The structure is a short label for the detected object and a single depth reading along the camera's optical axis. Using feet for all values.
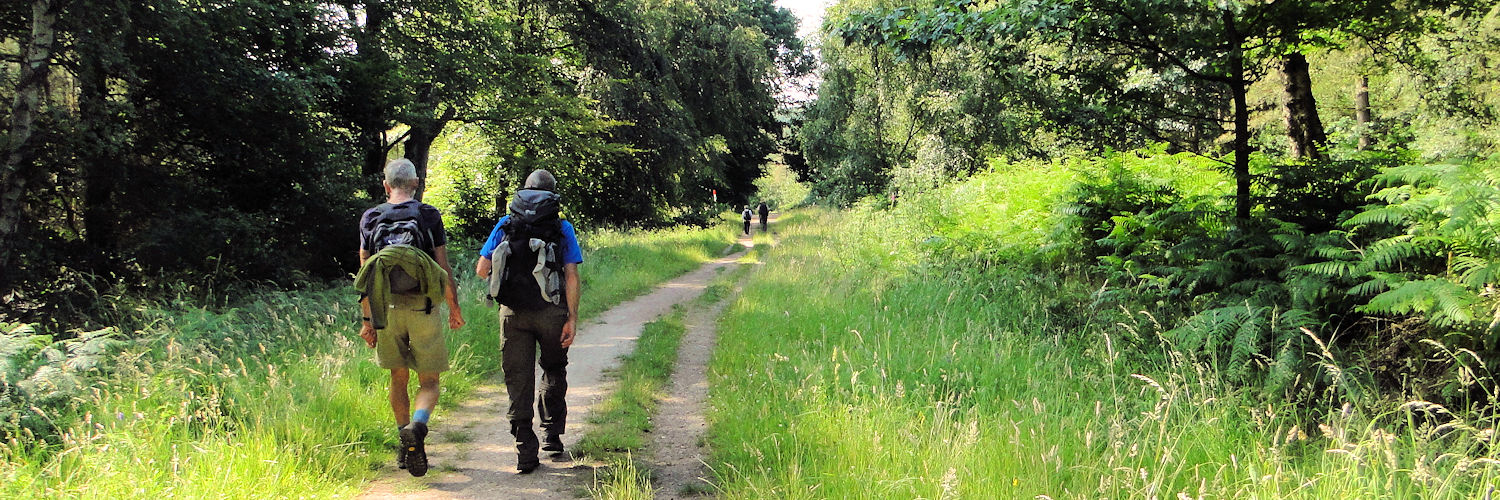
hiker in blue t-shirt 14.49
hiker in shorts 13.43
